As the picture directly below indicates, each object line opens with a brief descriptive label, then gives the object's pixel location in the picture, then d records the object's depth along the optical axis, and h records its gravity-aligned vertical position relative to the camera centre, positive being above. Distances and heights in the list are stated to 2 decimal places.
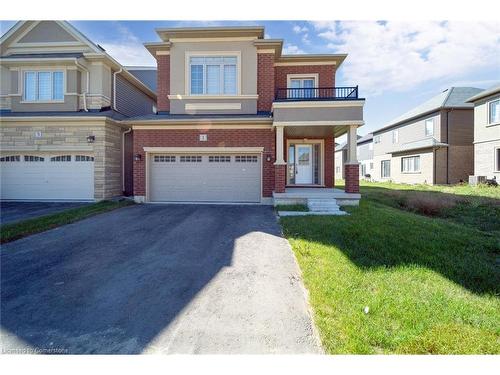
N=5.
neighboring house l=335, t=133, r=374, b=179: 33.19 +4.05
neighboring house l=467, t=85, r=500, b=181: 16.81 +3.65
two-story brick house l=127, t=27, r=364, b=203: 10.05 +2.61
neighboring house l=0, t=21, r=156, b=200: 11.66 +3.02
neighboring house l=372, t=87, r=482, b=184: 20.16 +3.71
